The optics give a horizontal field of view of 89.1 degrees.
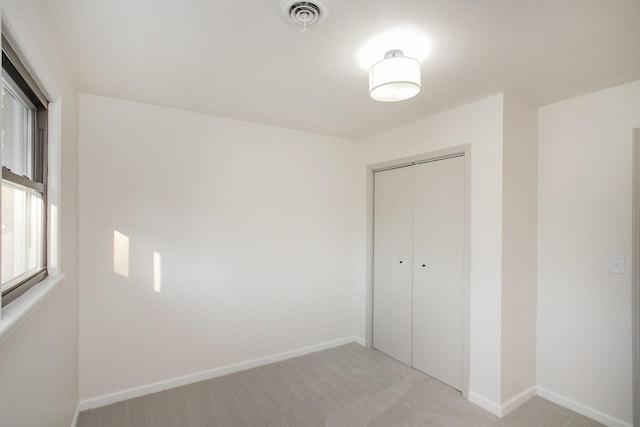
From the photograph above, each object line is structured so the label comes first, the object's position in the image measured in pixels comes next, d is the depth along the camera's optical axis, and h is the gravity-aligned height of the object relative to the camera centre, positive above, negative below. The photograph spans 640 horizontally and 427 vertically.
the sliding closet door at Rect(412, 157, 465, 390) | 2.74 -0.49
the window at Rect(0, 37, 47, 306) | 1.29 +0.14
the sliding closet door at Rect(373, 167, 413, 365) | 3.22 -0.52
